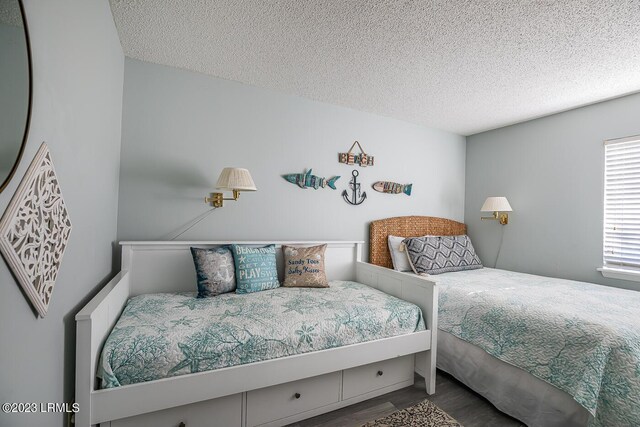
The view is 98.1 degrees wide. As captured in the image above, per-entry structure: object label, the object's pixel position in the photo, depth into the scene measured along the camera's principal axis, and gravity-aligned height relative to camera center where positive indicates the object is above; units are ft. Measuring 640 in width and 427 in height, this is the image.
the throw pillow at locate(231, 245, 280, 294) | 6.66 -1.49
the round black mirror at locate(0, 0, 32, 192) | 2.10 +0.95
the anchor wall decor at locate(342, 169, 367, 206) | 9.56 +0.68
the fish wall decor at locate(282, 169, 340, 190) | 8.54 +0.94
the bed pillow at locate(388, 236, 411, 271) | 9.60 -1.51
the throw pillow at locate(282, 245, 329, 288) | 7.34 -1.56
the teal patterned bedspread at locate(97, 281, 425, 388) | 4.02 -2.07
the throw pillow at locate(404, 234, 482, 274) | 9.30 -1.43
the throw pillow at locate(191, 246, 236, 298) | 6.31 -1.49
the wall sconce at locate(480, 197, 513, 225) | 9.83 +0.36
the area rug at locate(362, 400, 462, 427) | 5.24 -4.00
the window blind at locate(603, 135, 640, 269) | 7.77 +0.45
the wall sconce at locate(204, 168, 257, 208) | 6.77 +0.69
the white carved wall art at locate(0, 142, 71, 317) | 2.37 -0.27
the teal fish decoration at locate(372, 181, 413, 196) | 10.04 +0.93
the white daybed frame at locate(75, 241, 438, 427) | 3.67 -2.52
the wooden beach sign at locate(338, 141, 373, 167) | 9.34 +1.83
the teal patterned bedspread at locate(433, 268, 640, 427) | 4.34 -2.23
